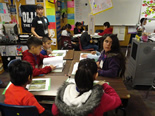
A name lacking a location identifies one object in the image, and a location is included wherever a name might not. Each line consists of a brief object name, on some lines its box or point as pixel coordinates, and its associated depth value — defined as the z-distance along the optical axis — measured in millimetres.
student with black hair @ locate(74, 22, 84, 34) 4512
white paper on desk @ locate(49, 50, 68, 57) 2264
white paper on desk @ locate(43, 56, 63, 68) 1777
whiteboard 5012
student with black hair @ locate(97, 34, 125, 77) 1521
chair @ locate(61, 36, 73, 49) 4109
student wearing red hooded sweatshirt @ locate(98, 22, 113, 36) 4152
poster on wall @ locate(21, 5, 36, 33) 4273
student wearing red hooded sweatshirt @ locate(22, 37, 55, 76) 1752
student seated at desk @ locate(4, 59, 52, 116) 1030
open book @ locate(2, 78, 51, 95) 1300
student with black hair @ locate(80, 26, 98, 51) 3438
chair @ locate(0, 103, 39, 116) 955
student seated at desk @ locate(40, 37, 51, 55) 2252
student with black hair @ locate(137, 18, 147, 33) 2541
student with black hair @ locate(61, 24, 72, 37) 4254
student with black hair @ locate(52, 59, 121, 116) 807
